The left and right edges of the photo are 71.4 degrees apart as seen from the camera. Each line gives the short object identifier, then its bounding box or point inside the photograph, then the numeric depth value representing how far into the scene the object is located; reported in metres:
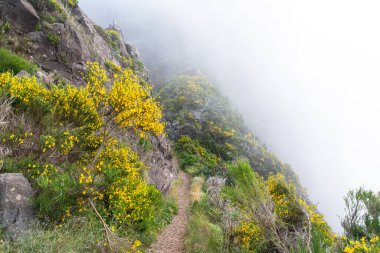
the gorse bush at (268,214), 6.10
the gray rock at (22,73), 9.43
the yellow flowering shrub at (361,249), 3.76
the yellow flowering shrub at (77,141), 6.03
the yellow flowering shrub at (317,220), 6.62
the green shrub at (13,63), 9.77
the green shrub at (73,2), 21.38
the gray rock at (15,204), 5.03
